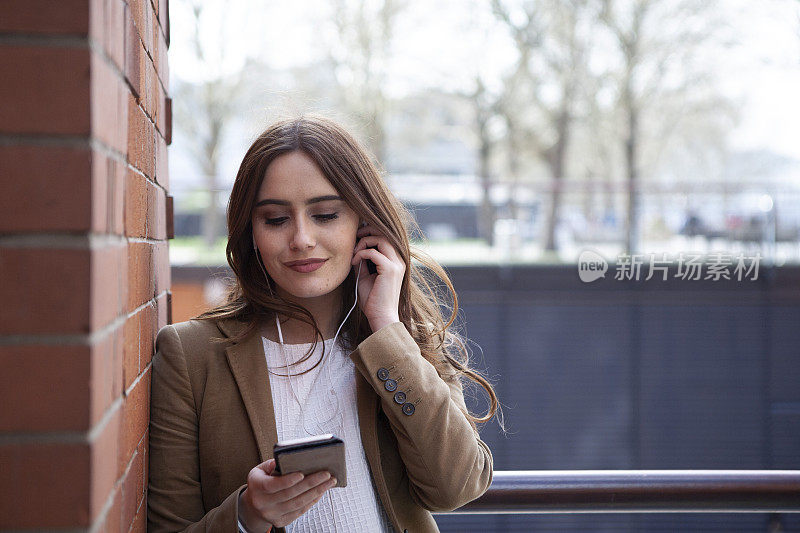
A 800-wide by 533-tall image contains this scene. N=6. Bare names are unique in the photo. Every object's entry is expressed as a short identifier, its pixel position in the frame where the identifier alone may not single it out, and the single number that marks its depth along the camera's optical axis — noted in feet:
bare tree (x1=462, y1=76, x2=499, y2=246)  61.41
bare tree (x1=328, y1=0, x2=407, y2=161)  59.88
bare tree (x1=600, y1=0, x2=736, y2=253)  53.47
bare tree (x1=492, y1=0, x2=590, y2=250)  57.57
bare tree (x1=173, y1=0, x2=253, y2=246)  59.88
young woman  5.57
